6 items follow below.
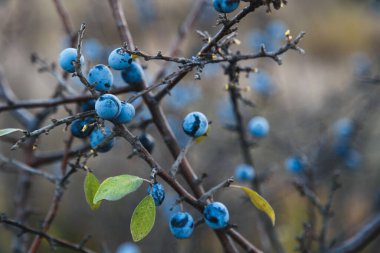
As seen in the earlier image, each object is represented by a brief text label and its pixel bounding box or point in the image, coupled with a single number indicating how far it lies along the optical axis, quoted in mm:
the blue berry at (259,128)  695
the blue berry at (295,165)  740
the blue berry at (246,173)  682
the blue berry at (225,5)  493
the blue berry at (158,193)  493
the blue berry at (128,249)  909
